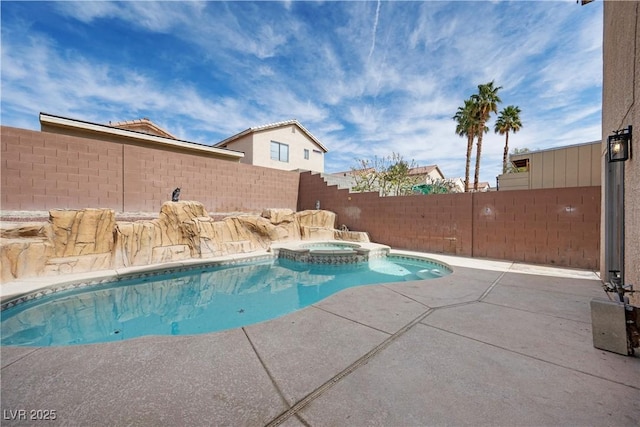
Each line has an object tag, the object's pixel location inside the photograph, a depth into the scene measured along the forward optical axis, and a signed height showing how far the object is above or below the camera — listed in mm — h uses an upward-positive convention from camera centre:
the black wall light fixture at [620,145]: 2902 +874
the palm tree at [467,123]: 15578 +6004
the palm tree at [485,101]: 14922 +6962
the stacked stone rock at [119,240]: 5238 -798
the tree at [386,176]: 14727 +2295
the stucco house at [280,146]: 15016 +4458
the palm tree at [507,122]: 18422 +7062
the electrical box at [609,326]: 2133 -1004
